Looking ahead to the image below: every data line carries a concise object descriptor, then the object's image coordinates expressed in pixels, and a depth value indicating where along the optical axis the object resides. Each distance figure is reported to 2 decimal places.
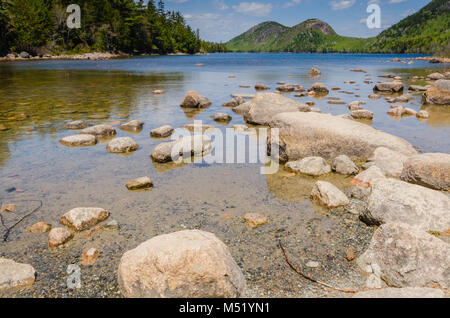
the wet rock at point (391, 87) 20.50
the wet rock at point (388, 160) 6.36
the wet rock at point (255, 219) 4.69
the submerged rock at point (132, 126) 10.40
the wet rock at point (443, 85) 15.80
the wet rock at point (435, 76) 28.64
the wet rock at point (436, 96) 15.25
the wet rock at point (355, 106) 13.72
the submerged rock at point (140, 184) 5.88
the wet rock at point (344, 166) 6.59
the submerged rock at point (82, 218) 4.49
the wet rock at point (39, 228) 4.44
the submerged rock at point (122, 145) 8.00
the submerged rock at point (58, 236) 4.10
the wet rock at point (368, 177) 5.84
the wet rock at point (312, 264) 3.70
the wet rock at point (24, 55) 65.38
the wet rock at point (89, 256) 3.78
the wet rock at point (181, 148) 7.37
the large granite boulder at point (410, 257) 3.21
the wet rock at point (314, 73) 33.59
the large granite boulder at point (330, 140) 7.20
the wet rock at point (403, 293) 2.72
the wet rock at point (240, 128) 10.47
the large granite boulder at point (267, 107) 11.22
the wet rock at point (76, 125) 10.52
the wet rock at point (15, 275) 3.30
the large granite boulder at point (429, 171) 5.47
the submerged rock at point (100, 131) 9.52
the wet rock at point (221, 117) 11.90
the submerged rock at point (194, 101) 14.62
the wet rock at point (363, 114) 12.06
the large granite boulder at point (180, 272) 2.88
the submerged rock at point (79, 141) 8.58
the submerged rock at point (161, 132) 9.50
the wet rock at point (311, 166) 6.59
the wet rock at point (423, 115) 12.34
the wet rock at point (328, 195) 5.11
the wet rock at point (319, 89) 19.74
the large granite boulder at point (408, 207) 4.18
